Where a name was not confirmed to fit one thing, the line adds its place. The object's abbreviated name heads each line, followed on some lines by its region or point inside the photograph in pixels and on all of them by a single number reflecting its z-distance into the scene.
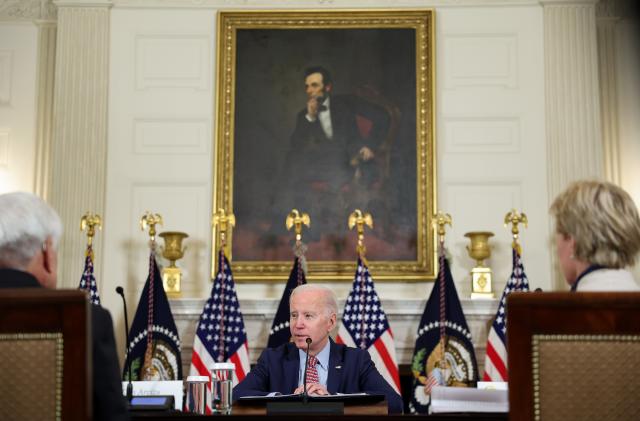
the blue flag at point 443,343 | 6.49
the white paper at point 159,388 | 3.82
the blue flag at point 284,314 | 6.57
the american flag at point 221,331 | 6.52
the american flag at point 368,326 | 6.46
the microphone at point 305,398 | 3.16
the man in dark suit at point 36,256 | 2.46
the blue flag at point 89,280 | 6.63
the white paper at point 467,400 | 2.87
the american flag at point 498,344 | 6.43
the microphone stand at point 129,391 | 3.36
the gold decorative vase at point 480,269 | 6.82
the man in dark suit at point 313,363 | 4.58
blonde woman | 2.67
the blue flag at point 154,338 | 6.51
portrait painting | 7.15
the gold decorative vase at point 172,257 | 6.93
